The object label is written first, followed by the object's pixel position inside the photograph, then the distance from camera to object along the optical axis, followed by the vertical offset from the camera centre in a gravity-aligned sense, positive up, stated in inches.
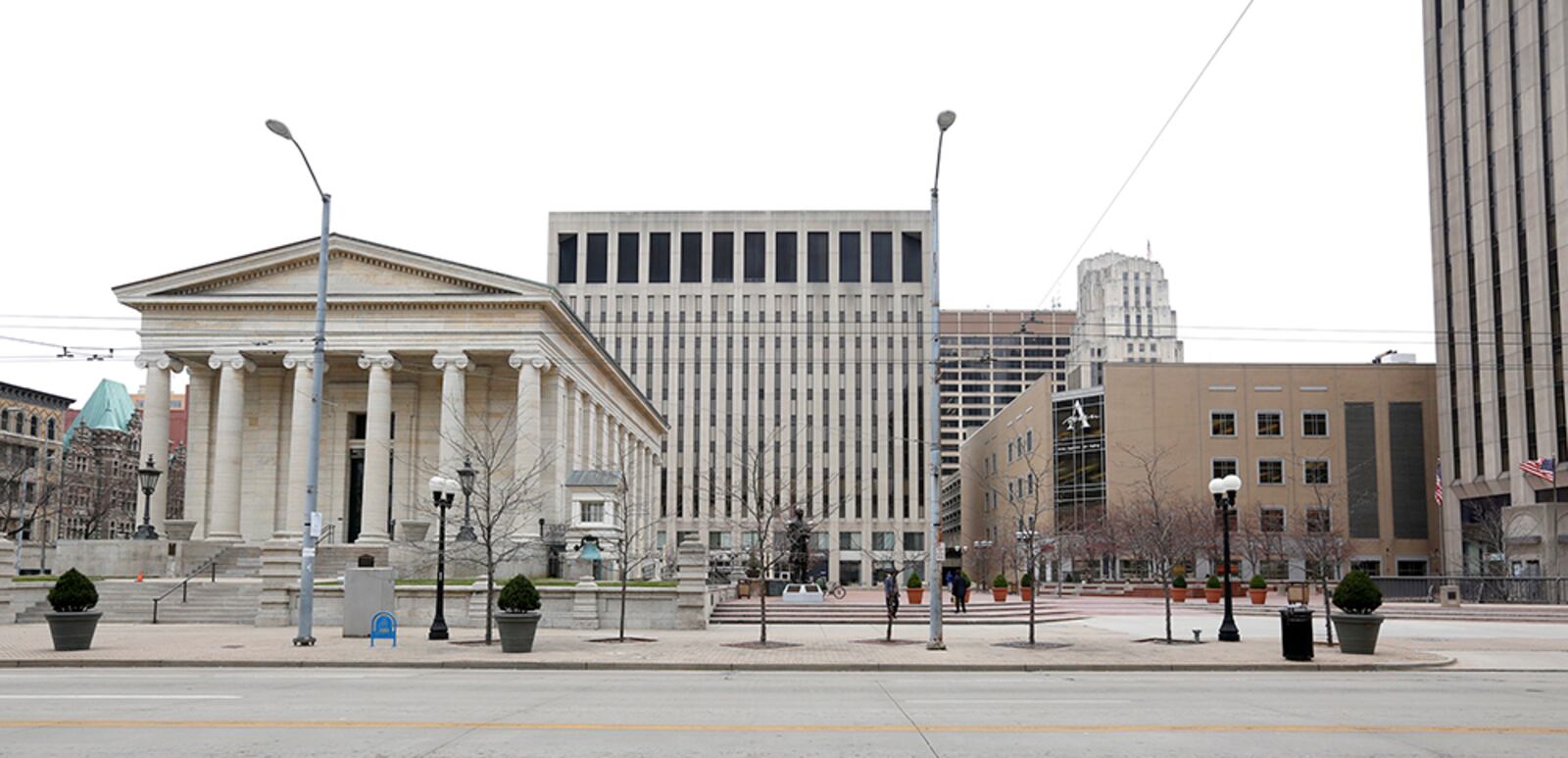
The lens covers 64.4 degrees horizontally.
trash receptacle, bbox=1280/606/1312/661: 954.1 -92.8
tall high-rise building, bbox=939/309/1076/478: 7337.6 +1044.4
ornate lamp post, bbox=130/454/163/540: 1847.9 +28.5
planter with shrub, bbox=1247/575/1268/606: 2015.3 -126.3
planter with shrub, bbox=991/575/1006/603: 1985.7 -126.6
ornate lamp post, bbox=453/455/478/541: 1378.9 +19.5
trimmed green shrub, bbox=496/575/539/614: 1018.1 -73.4
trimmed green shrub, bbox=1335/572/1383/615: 1015.0 -66.5
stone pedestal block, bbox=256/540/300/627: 1385.3 -85.1
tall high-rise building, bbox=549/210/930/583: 4815.5 +636.7
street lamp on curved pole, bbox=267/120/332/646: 1068.5 +33.0
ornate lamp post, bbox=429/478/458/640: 1143.0 -21.8
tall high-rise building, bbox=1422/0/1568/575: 2664.9 +560.3
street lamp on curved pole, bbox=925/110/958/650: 1075.9 +32.3
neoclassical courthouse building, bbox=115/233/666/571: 2079.2 +266.4
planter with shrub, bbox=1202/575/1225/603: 2121.1 -131.9
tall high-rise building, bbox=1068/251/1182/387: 7170.8 +804.3
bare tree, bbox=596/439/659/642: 1702.8 -1.9
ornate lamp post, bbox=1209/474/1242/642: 1156.5 +13.9
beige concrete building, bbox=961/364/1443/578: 3206.2 +184.7
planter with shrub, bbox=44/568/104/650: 1002.7 -88.5
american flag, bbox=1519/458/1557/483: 2586.1 +95.0
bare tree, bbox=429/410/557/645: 1846.2 +59.6
